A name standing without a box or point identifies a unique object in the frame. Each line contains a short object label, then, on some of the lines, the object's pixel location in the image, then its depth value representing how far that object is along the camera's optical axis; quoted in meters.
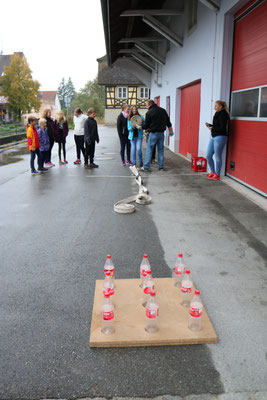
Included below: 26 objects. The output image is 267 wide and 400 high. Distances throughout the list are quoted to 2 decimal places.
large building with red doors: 7.94
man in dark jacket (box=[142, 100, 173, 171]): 10.89
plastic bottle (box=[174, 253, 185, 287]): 3.85
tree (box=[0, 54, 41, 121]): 46.62
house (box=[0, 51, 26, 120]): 48.47
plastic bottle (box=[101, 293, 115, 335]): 3.05
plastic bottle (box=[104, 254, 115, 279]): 3.80
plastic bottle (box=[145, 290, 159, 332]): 3.06
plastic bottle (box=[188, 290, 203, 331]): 3.04
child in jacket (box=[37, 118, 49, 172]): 11.18
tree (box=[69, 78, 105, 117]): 77.06
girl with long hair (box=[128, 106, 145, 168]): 11.49
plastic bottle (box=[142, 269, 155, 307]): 3.49
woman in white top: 12.38
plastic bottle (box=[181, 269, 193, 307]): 3.46
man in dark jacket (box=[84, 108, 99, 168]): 11.76
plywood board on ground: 2.94
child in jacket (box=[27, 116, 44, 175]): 10.68
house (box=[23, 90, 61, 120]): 101.06
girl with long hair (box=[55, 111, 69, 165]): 12.55
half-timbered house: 51.81
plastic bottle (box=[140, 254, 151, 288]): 3.79
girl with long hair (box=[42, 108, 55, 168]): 11.78
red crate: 11.15
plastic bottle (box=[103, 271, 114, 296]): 3.40
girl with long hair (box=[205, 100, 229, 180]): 9.17
